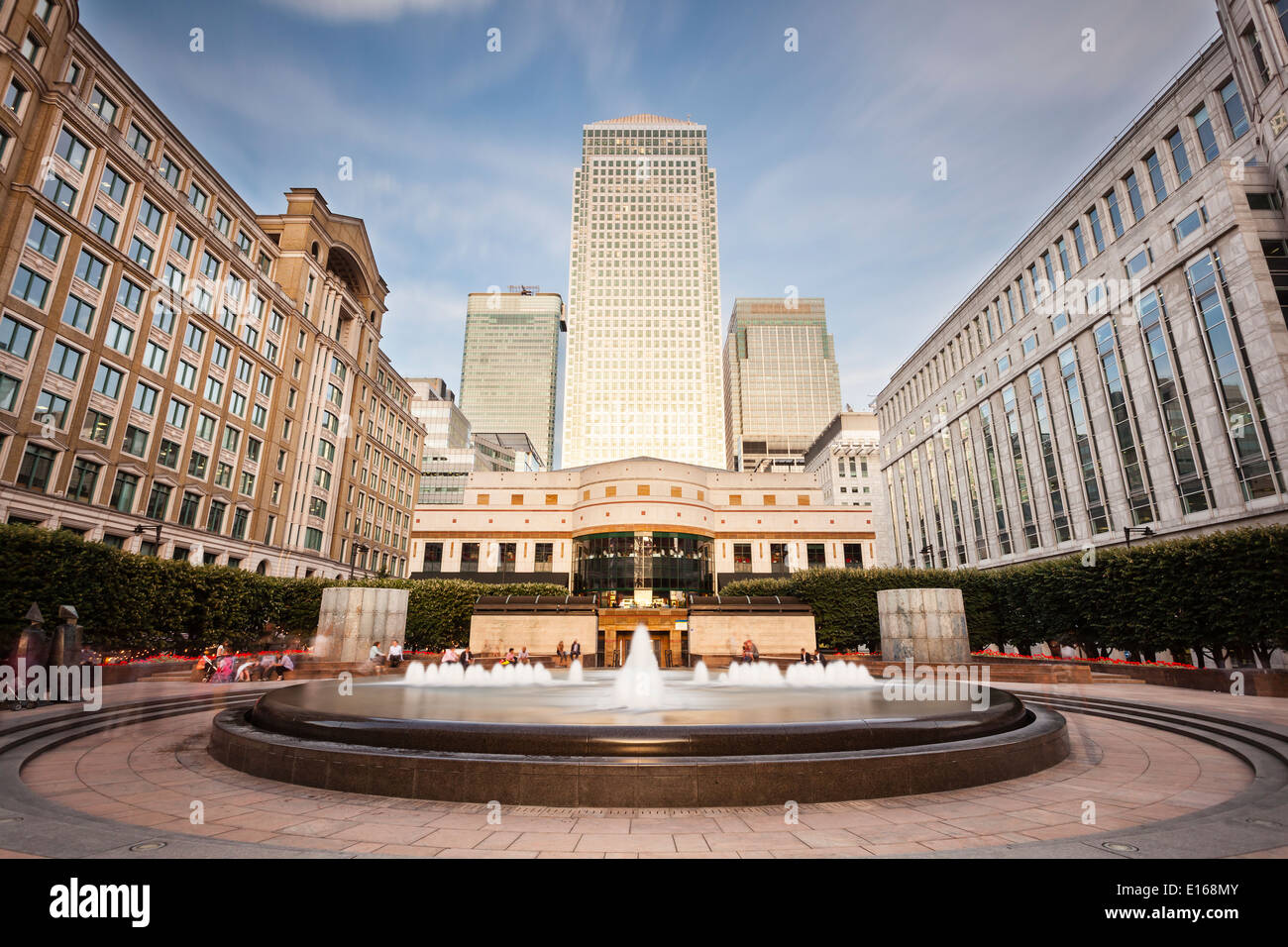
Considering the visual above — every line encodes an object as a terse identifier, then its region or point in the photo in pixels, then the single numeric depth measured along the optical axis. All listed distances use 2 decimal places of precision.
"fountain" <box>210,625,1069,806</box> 7.32
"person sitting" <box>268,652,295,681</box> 23.16
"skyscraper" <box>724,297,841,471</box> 179.62
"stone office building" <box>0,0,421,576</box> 30.11
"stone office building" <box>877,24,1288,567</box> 31.31
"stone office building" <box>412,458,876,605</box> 59.38
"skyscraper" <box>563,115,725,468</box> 118.62
